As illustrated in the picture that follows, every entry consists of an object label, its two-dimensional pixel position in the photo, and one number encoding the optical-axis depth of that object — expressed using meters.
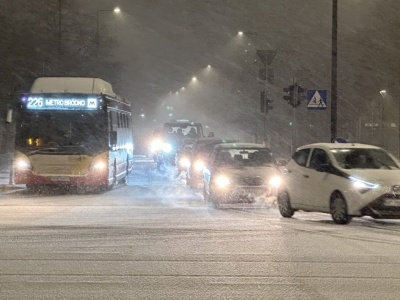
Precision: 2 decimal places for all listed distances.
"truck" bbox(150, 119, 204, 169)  42.12
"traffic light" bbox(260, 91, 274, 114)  35.35
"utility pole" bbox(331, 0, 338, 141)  25.08
